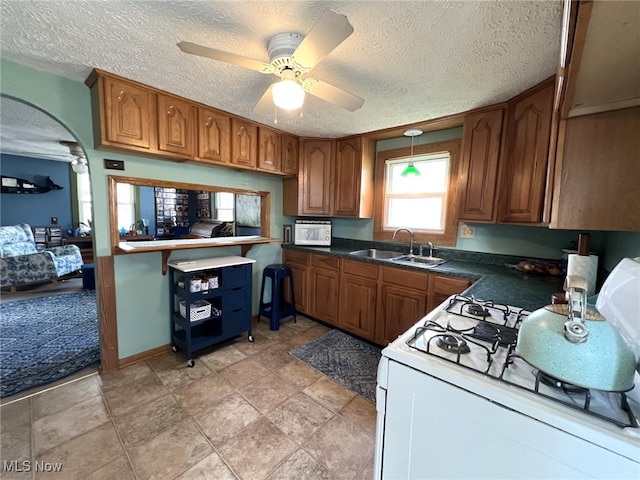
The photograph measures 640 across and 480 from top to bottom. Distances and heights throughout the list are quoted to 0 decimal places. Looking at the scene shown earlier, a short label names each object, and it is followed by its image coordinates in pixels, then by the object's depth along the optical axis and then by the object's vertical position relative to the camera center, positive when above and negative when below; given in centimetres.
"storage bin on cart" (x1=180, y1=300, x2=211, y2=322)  232 -87
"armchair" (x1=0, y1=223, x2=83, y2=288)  384 -79
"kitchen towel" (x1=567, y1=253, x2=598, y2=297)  140 -22
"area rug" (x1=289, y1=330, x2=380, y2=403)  209 -131
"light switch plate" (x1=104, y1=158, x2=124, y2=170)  204 +39
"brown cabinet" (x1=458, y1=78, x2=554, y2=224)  167 +49
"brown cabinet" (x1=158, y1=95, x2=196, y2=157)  204 +73
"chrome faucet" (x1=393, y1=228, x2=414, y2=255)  285 -17
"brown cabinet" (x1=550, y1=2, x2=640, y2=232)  66 +30
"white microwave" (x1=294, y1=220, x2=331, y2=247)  329 -18
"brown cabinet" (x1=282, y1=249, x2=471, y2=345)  224 -74
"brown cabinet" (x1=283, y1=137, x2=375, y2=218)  300 +47
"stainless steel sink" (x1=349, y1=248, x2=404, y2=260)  303 -40
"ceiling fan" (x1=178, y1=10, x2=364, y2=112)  103 +75
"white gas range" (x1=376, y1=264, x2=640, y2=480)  58 -49
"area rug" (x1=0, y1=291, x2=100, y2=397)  207 -131
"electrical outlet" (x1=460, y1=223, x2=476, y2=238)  254 -8
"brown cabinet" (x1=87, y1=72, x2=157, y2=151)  178 +72
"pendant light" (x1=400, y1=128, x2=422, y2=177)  254 +52
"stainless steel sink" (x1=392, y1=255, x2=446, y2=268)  255 -40
